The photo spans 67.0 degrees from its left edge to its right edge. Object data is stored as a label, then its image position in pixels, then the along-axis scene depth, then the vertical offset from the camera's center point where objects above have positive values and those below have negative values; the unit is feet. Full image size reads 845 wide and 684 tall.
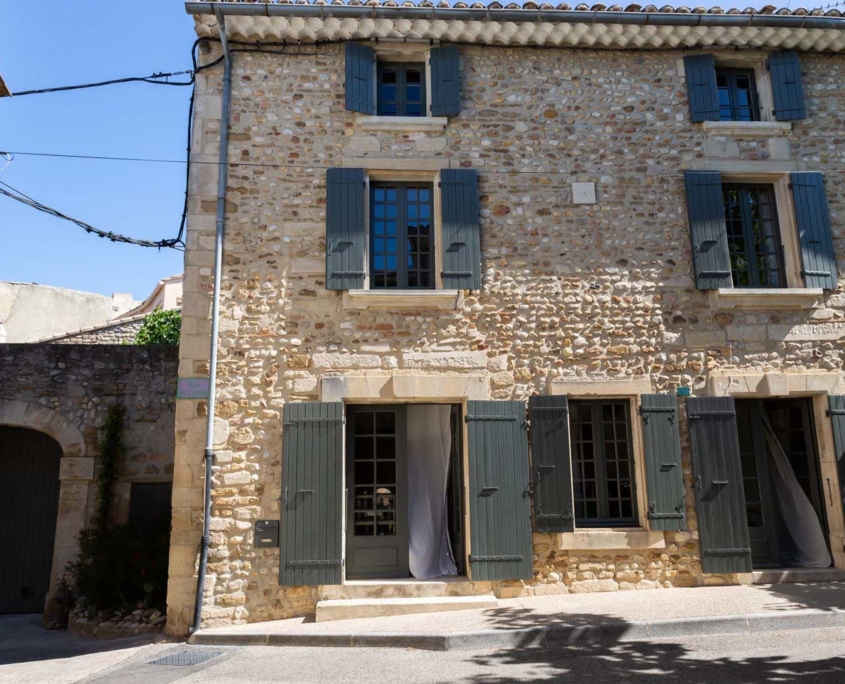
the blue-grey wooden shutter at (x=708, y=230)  22.36 +8.70
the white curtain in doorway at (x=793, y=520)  22.22 -1.43
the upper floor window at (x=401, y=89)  23.58 +14.32
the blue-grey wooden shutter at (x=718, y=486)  20.76 -0.18
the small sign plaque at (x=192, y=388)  20.63 +3.13
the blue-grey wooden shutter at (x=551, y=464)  20.54 +0.59
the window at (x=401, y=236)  22.40 +8.61
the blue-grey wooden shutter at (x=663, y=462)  20.75 +0.60
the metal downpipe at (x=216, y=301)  19.54 +5.96
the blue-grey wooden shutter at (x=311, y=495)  19.70 -0.29
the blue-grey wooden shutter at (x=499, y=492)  20.15 -0.28
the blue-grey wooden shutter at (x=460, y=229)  21.68 +8.55
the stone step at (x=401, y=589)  19.76 -3.19
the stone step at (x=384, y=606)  19.24 -3.61
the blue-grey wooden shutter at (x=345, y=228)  21.38 +8.54
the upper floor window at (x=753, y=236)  23.35 +8.80
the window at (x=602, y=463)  21.72 +0.64
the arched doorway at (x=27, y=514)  26.37 -1.03
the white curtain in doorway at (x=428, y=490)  21.35 -0.21
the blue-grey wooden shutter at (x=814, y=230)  22.66 +8.73
